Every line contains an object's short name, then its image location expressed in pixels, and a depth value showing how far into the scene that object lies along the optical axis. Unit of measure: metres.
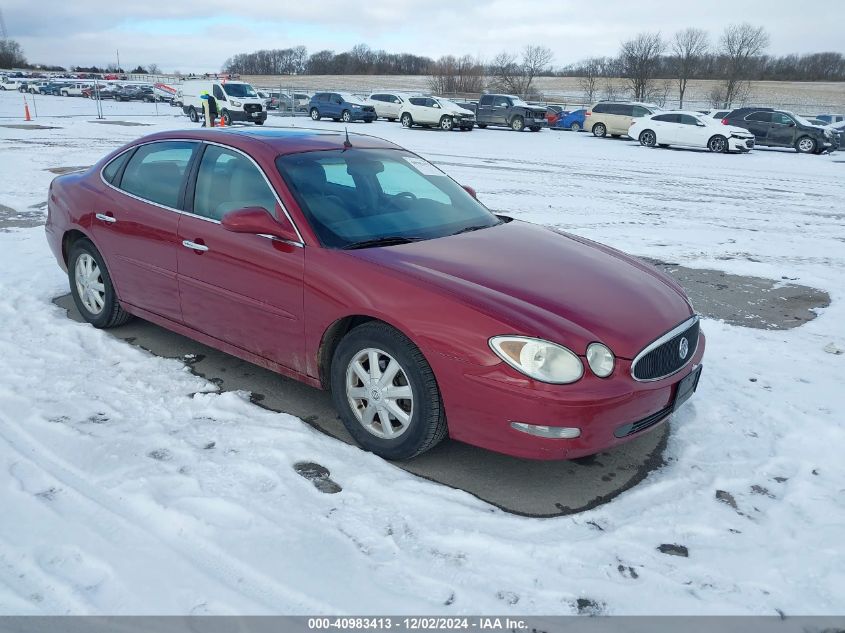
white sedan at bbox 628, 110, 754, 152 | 23.86
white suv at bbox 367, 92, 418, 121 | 33.03
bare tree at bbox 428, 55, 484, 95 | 60.34
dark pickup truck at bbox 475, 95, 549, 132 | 31.92
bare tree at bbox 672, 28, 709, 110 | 65.12
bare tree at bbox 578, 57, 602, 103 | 69.25
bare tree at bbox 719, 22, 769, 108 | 60.31
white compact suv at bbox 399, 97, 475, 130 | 29.95
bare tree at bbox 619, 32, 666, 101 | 59.48
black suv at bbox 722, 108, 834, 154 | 25.02
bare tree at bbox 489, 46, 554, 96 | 65.00
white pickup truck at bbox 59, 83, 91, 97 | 62.00
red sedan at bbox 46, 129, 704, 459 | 3.09
